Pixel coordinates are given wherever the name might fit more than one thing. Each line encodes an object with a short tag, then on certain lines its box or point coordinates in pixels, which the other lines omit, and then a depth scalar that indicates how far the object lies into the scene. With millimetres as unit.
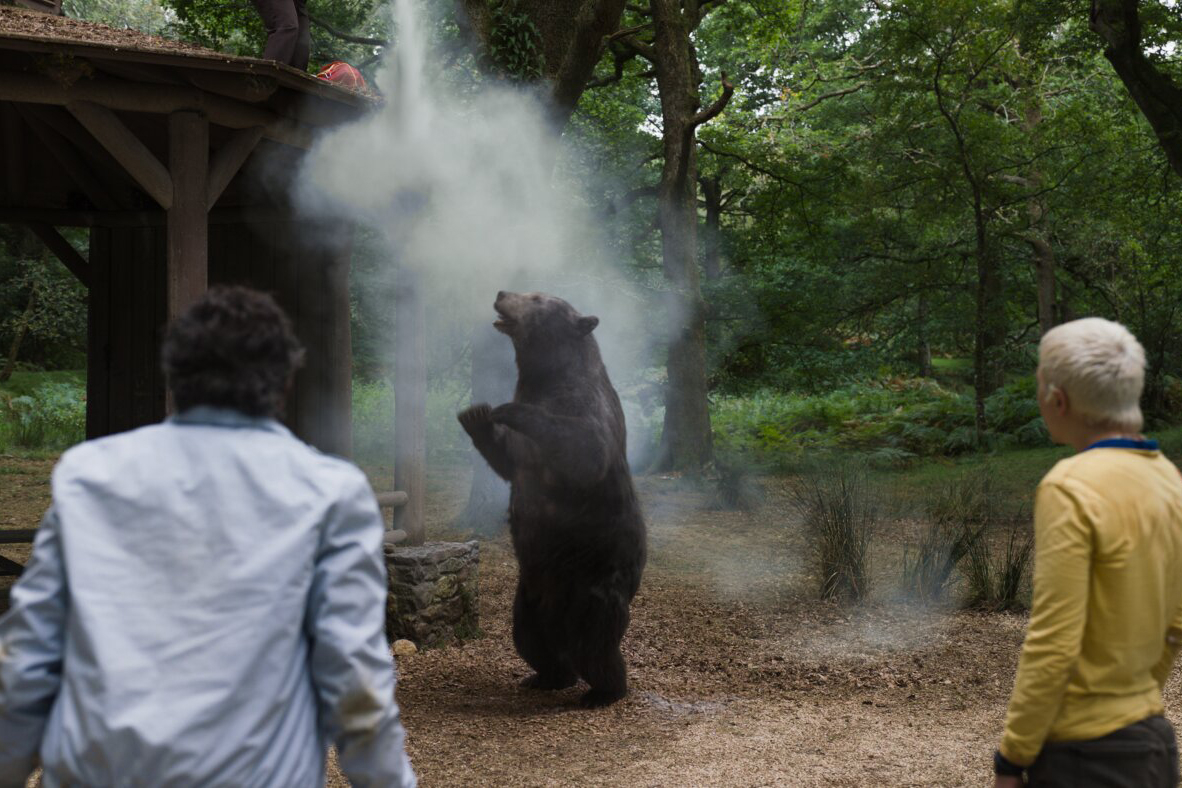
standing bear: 5000
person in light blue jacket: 1729
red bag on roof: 6648
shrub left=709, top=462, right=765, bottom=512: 12109
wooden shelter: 5195
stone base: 6457
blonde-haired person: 2170
